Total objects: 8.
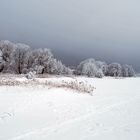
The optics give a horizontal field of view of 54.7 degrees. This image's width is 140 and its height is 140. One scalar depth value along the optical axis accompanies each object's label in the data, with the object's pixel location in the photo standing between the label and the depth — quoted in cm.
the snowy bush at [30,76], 1426
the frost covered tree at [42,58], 3687
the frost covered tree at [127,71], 5218
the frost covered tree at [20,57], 3607
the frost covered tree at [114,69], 5072
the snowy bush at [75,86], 965
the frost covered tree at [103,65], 5214
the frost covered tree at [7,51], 3366
